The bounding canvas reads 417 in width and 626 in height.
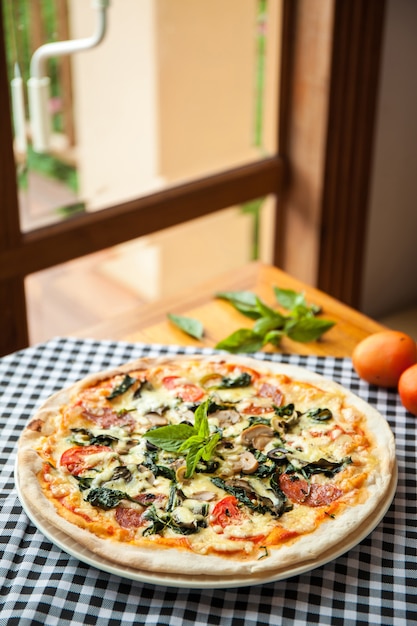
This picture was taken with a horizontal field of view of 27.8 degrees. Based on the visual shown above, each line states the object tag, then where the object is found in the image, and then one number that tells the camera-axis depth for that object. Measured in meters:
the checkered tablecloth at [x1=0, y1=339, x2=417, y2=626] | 1.26
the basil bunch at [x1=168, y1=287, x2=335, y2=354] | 1.94
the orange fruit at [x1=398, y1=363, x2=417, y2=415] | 1.69
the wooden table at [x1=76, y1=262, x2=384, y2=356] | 2.00
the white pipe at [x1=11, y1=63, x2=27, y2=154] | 2.22
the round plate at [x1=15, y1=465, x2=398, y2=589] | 1.27
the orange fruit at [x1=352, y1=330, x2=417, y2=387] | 1.78
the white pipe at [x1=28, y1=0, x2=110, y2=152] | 2.27
